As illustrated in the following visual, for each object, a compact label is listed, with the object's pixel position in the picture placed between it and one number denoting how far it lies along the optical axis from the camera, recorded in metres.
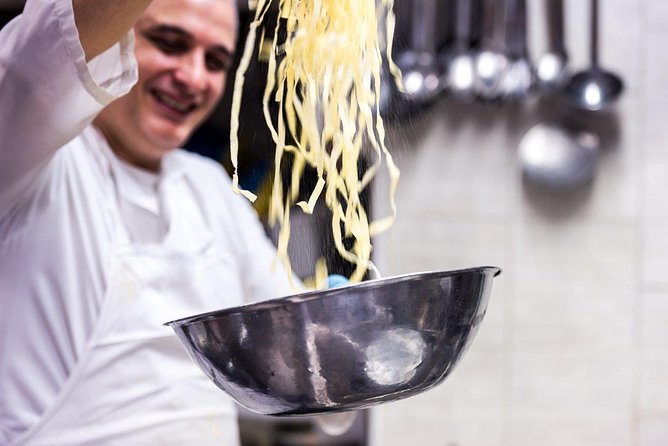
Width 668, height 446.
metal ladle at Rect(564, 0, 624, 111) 2.03
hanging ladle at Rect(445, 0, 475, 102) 2.04
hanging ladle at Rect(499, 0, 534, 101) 2.05
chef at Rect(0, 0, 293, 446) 1.20
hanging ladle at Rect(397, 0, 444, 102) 2.05
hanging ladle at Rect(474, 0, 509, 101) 2.03
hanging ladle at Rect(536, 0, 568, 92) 2.04
